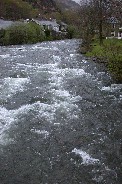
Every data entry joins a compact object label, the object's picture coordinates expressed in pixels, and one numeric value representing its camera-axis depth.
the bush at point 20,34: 65.81
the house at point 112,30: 64.78
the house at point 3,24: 72.49
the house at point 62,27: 118.46
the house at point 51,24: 107.51
